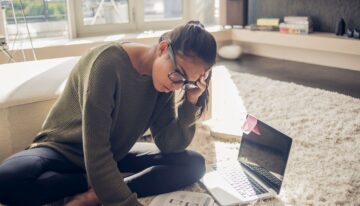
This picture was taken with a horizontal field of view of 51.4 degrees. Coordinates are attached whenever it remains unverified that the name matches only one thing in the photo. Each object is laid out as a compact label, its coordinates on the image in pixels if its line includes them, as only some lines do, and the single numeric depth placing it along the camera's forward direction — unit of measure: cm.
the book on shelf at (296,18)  315
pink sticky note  134
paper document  115
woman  94
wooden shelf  279
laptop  119
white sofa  128
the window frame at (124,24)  322
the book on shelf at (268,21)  341
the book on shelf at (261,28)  343
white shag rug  126
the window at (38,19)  293
